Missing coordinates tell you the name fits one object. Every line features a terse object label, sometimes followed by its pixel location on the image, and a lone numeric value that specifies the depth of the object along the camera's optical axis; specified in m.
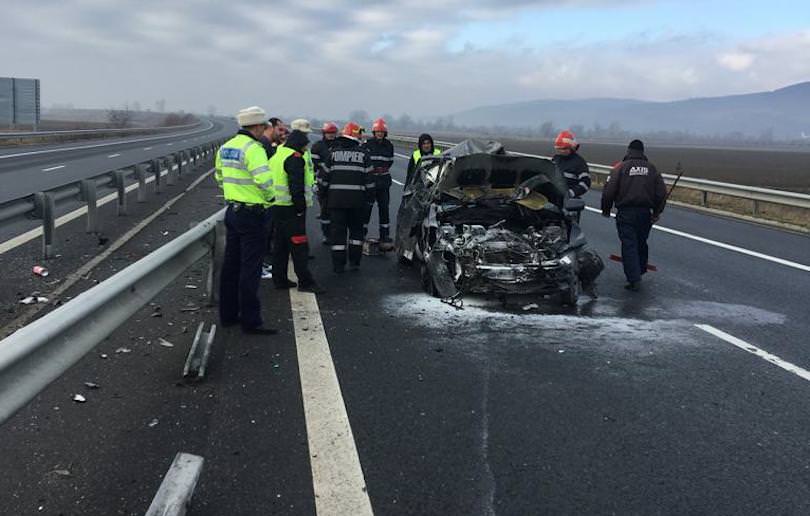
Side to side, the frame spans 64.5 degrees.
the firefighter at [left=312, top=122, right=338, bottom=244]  8.34
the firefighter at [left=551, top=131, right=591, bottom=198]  8.75
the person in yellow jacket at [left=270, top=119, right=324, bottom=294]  6.56
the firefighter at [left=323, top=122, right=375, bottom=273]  8.00
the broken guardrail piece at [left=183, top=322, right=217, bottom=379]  4.31
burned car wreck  6.49
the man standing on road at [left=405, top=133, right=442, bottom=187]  10.47
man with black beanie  7.63
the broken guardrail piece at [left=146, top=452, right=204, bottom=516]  2.45
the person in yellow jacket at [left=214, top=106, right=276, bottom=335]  5.30
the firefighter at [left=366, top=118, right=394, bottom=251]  10.26
